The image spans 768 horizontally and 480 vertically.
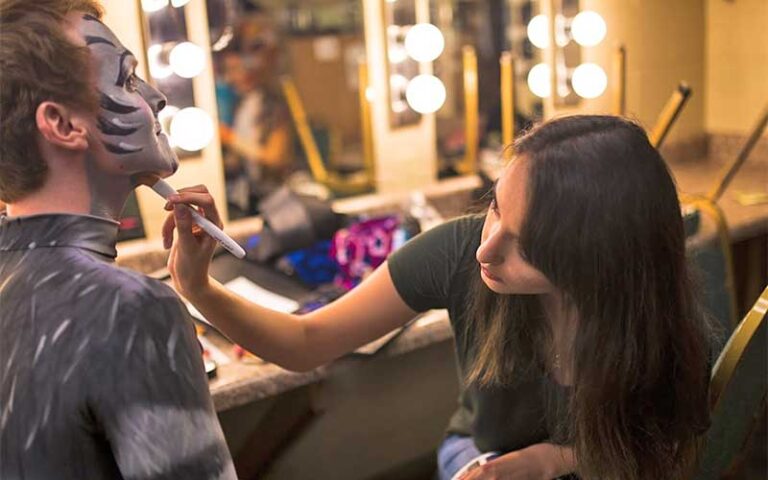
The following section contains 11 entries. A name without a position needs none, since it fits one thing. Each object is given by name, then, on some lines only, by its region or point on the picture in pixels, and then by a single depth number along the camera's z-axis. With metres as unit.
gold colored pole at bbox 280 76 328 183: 2.72
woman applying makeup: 0.88
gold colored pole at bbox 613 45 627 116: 1.96
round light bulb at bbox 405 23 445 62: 2.29
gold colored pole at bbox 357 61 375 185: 2.34
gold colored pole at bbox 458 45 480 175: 2.33
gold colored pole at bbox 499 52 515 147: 2.17
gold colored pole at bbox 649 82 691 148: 1.63
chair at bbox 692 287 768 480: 1.07
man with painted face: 0.68
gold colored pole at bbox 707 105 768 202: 2.06
